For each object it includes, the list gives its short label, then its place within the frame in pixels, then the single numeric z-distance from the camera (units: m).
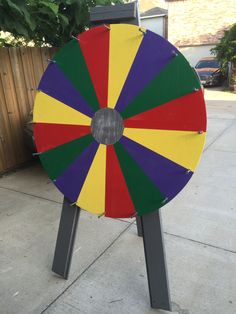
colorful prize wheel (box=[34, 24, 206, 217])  1.77
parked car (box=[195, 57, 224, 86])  14.88
